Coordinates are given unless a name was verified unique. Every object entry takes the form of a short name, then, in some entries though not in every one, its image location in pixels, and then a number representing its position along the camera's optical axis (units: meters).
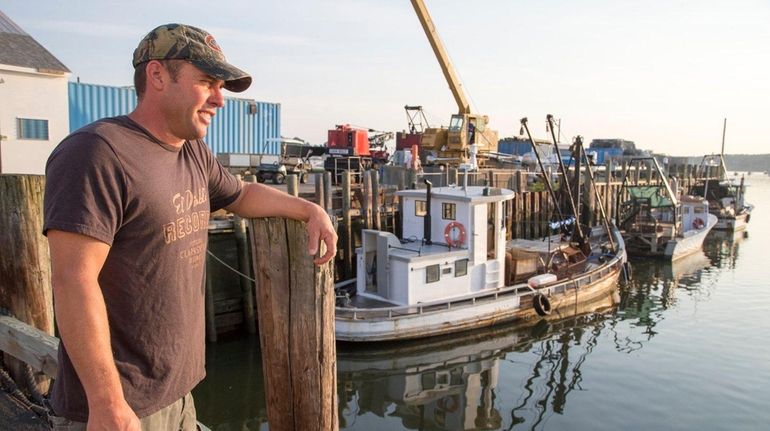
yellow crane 30.52
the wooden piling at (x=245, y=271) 13.21
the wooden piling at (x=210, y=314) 12.34
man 1.63
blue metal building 23.03
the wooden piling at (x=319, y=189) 14.99
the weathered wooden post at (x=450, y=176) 21.50
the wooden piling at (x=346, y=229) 16.09
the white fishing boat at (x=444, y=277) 12.85
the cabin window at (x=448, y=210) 14.22
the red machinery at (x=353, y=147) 30.88
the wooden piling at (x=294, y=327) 2.46
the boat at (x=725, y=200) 37.88
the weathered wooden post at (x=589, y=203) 27.96
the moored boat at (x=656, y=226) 26.91
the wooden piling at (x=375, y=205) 16.92
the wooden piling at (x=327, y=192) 15.26
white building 17.28
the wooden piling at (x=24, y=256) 3.89
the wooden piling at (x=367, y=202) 16.55
